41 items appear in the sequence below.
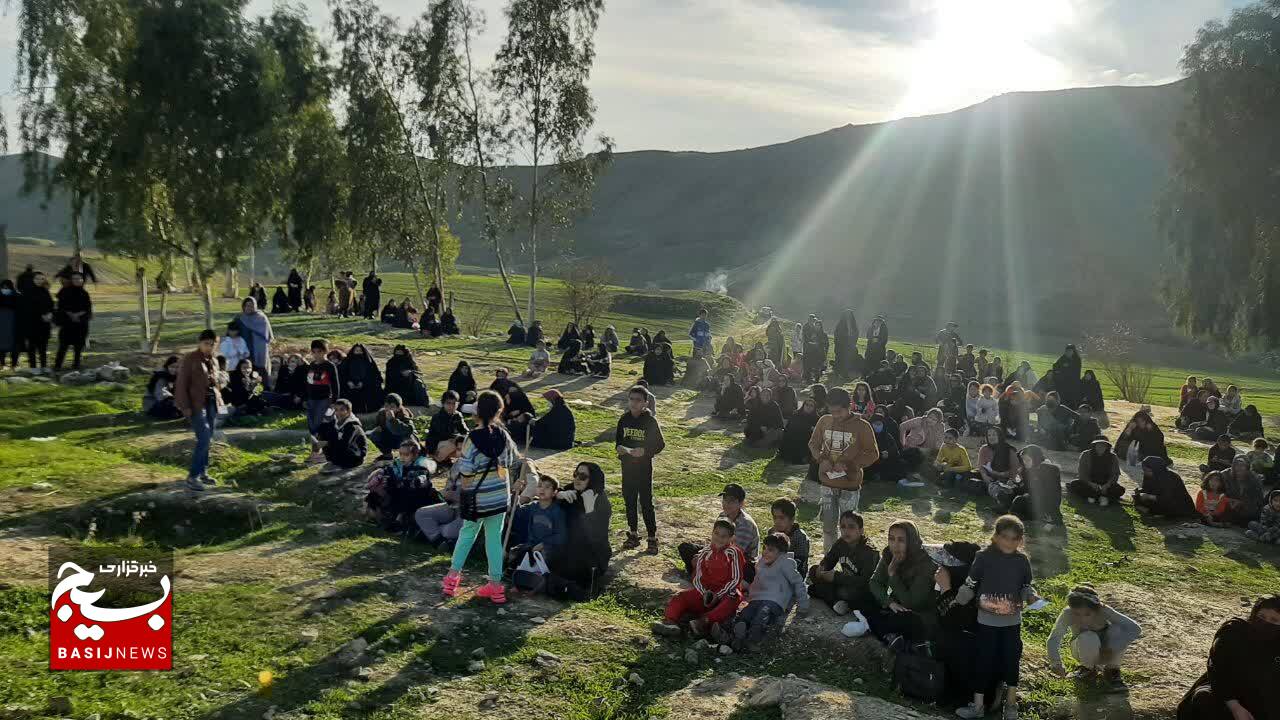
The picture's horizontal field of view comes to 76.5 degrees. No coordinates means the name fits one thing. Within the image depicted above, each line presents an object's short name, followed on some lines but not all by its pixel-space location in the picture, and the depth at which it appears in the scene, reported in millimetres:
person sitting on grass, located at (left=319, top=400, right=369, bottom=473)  11992
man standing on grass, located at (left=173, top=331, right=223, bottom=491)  10414
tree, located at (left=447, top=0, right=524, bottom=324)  34656
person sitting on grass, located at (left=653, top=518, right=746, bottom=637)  7898
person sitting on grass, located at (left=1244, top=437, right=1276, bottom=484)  13820
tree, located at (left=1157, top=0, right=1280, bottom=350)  19625
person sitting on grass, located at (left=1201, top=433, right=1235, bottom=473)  14656
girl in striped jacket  7676
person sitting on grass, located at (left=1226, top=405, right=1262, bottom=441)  19859
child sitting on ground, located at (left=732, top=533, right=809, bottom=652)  7746
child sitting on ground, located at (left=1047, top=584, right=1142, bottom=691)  7199
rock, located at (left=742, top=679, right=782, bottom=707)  6500
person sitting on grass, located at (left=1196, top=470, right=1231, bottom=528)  12555
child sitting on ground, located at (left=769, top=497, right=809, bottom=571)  8703
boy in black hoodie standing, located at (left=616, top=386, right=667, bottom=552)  9648
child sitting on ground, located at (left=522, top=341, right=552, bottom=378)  23531
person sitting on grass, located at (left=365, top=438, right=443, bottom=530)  10125
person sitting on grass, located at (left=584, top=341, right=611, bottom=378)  24500
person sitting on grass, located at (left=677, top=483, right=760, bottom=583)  8797
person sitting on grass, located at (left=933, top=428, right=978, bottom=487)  14227
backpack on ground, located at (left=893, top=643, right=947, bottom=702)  6816
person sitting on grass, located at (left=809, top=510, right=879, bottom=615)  8195
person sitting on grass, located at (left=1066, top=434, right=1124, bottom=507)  13727
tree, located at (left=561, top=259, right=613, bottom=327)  40250
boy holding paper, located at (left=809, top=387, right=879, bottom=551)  9047
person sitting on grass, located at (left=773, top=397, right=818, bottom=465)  15695
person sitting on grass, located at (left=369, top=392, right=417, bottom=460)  12719
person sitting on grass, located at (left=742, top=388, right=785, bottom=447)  17297
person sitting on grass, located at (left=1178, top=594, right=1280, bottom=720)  5812
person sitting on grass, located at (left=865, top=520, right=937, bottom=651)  7355
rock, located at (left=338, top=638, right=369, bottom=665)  6582
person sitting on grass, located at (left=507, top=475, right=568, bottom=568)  8703
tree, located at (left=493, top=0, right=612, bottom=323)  33469
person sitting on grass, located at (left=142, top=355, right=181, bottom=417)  14047
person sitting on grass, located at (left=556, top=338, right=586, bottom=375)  24125
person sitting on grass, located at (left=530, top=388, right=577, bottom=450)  14945
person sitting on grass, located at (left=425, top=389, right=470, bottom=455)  12734
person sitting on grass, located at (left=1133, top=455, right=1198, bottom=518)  12930
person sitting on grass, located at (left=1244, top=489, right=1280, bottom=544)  11789
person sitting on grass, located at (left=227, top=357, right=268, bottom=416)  15023
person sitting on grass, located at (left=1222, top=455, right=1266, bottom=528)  12439
